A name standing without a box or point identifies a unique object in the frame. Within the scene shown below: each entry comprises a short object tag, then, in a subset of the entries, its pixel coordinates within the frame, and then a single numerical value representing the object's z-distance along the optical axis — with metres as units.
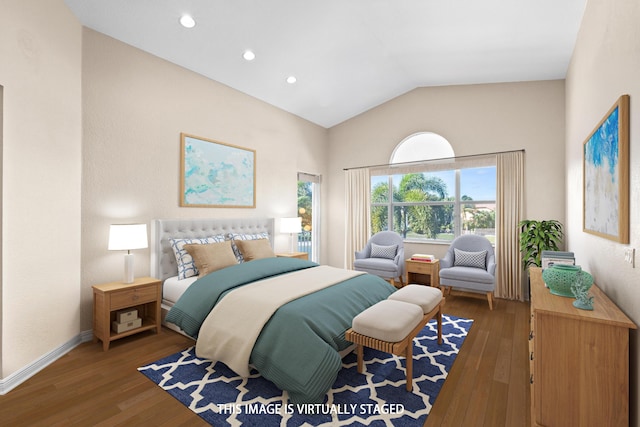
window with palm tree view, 4.93
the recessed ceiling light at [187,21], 3.02
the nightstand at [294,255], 4.80
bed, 2.08
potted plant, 3.99
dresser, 1.53
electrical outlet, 1.60
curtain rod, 4.63
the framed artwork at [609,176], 1.72
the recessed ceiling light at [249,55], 3.69
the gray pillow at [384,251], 5.20
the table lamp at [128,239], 2.93
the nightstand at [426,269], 4.70
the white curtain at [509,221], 4.52
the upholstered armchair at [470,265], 4.06
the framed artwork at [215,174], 3.88
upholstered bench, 2.10
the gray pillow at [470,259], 4.46
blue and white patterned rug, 1.93
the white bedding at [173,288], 3.24
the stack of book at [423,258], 4.79
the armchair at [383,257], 4.87
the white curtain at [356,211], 5.89
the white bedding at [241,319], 2.29
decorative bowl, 1.93
